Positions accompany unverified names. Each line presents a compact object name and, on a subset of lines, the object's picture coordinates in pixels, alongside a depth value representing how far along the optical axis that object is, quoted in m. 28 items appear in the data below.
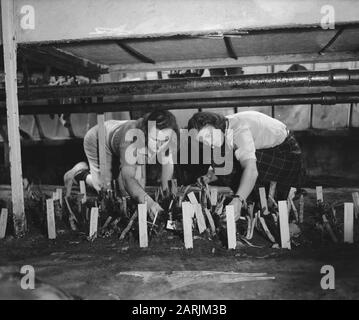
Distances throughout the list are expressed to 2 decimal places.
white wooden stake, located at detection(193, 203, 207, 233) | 2.62
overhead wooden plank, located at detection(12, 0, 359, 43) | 2.38
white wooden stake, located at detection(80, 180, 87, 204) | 3.56
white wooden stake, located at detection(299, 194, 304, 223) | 2.93
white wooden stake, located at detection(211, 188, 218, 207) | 3.07
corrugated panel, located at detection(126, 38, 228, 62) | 3.27
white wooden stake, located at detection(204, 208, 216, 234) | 2.65
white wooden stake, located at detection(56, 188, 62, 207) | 3.24
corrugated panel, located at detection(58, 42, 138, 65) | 3.31
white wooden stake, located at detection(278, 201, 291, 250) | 2.37
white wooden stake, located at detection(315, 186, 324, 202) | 3.14
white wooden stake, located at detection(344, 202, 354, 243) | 2.37
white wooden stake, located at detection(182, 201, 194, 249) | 2.44
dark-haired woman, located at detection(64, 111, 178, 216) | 3.25
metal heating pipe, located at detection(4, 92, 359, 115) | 3.28
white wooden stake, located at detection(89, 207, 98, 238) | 2.65
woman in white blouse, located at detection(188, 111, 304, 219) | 3.03
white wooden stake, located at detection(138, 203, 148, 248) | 2.47
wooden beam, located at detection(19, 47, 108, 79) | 3.14
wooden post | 2.70
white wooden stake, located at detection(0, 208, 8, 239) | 2.82
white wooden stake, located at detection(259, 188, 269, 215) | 3.02
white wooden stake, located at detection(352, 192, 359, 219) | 3.01
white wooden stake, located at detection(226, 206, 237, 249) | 2.38
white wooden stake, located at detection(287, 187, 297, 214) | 2.89
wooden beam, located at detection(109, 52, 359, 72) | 3.91
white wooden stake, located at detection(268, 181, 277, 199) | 3.36
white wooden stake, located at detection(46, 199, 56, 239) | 2.75
